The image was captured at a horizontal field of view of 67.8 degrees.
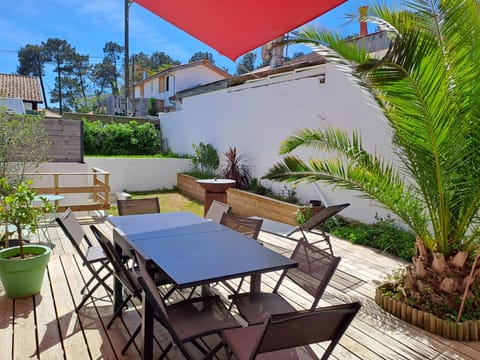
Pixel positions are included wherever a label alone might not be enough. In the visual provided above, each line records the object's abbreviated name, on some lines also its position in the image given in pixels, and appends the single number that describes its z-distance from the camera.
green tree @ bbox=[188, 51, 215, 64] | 44.47
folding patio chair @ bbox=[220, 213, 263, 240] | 3.62
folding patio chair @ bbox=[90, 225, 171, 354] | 2.46
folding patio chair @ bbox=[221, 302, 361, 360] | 1.60
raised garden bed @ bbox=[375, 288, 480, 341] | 2.98
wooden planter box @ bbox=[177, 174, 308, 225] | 6.96
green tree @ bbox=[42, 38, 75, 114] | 38.16
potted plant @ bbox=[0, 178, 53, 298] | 3.33
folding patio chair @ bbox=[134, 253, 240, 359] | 1.99
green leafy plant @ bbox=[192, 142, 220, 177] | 11.11
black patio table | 2.30
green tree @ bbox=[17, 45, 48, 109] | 37.94
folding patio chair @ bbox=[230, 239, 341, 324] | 2.46
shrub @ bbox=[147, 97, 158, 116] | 22.16
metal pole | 16.45
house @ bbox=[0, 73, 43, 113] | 21.41
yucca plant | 9.25
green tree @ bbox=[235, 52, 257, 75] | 38.70
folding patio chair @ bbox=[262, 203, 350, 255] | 4.46
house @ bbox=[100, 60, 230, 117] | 22.02
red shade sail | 2.92
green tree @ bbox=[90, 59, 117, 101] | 41.06
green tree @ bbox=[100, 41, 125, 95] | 41.25
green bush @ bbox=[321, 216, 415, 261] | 5.12
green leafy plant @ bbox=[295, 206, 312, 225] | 6.47
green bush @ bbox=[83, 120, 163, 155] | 13.05
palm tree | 2.61
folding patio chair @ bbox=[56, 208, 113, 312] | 3.04
